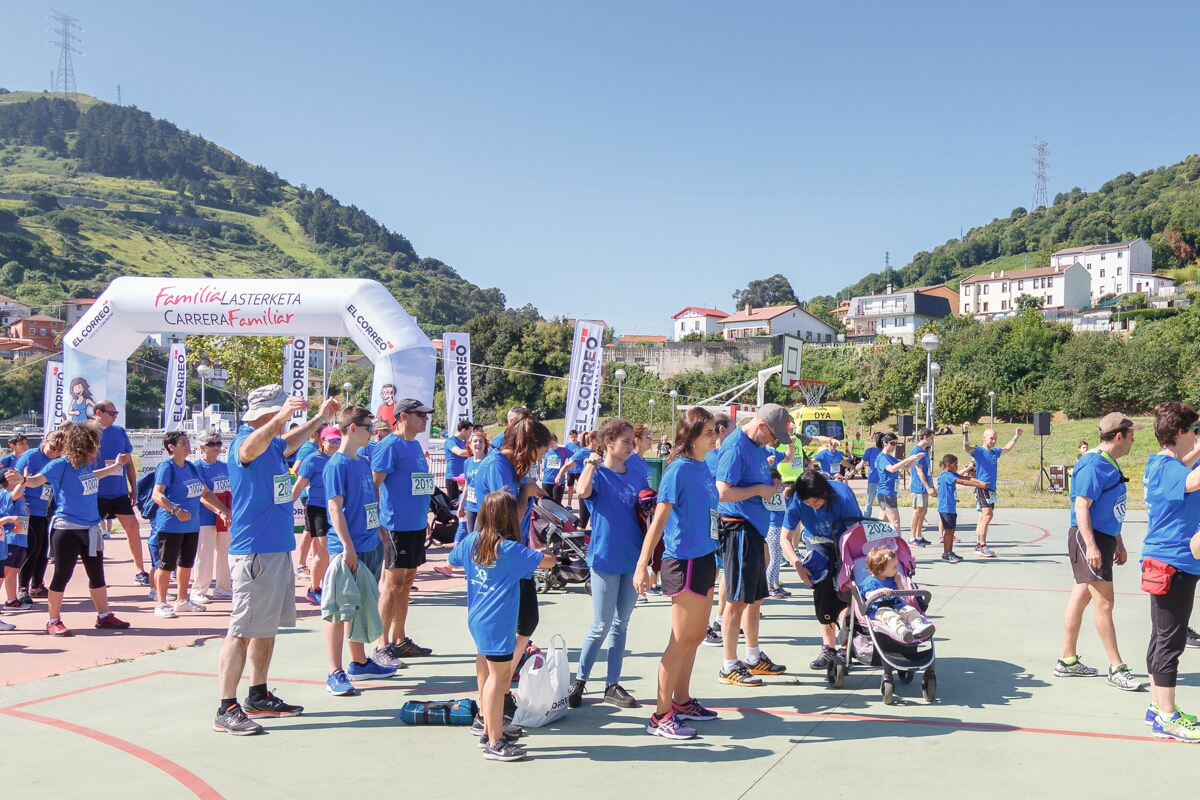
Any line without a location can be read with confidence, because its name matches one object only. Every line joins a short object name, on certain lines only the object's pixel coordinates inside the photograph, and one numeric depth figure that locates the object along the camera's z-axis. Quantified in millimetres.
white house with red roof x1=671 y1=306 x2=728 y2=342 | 106562
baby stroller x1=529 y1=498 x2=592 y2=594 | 9633
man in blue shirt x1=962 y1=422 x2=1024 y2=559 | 12078
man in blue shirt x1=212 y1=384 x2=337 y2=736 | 4938
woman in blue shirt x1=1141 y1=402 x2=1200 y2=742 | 4805
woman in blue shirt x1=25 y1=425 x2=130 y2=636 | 7305
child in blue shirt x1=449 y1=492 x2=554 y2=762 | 4367
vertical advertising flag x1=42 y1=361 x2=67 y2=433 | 17328
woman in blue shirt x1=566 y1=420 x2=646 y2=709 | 5305
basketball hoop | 55750
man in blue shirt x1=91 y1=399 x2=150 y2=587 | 8719
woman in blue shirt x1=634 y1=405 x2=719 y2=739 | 4828
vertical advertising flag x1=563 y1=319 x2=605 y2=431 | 16766
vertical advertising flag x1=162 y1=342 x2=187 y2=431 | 26391
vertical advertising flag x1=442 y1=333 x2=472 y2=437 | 18281
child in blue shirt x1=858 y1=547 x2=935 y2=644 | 5527
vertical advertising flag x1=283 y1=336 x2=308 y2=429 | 20750
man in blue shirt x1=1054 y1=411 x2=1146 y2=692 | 5707
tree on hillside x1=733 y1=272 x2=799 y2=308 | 119938
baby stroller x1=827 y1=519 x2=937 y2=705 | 5531
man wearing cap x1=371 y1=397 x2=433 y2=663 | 6363
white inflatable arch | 15469
